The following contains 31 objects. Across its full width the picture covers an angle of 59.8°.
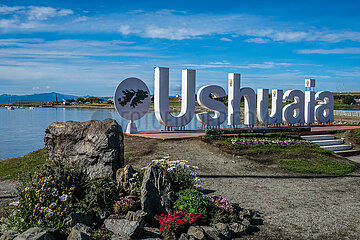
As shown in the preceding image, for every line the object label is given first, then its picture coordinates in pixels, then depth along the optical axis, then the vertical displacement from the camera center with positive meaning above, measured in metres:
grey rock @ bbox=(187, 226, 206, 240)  5.86 -2.40
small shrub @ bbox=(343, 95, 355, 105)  78.84 +1.17
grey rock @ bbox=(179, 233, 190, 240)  5.72 -2.40
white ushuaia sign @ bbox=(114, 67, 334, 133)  19.08 +0.19
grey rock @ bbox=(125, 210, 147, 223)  6.28 -2.21
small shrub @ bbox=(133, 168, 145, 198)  7.24 -1.80
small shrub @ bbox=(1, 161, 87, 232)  6.16 -1.90
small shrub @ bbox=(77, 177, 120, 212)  6.65 -1.99
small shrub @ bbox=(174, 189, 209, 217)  6.81 -2.15
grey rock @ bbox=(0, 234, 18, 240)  5.69 -2.40
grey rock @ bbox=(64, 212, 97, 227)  5.90 -2.16
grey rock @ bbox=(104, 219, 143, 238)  5.80 -2.29
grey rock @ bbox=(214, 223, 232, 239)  6.19 -2.51
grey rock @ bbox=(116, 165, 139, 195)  7.41 -1.76
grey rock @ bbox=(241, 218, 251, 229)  6.68 -2.53
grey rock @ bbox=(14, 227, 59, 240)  5.36 -2.21
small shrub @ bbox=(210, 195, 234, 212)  7.21 -2.31
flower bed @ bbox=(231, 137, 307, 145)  16.45 -1.93
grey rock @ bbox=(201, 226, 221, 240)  6.01 -2.49
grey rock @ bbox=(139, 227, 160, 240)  6.02 -2.51
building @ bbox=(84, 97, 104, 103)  119.36 +2.51
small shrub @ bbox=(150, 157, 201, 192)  7.82 -1.77
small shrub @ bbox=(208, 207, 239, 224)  6.79 -2.45
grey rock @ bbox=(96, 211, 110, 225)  6.35 -2.26
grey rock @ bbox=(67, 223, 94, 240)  5.38 -2.23
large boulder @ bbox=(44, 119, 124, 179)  8.51 -1.07
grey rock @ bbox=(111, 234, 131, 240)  5.57 -2.35
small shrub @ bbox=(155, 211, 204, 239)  6.09 -2.31
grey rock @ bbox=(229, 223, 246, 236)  6.49 -2.57
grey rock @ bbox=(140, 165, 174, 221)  6.61 -1.89
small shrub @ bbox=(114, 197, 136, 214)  6.56 -2.10
